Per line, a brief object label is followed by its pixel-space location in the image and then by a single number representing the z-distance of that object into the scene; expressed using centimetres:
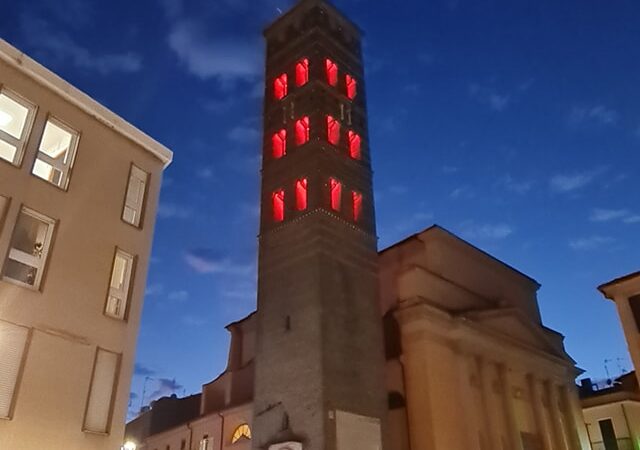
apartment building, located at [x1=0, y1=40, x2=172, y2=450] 1177
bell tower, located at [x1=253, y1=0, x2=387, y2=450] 2375
